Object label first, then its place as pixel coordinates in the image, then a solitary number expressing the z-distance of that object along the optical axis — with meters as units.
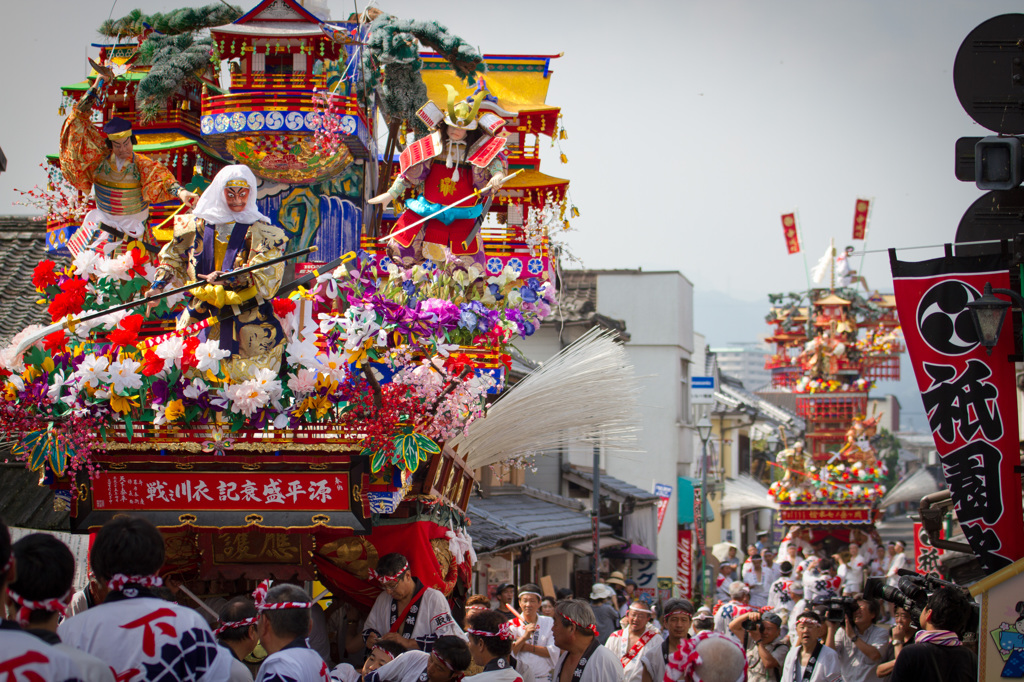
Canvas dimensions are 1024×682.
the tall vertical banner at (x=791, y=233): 37.56
